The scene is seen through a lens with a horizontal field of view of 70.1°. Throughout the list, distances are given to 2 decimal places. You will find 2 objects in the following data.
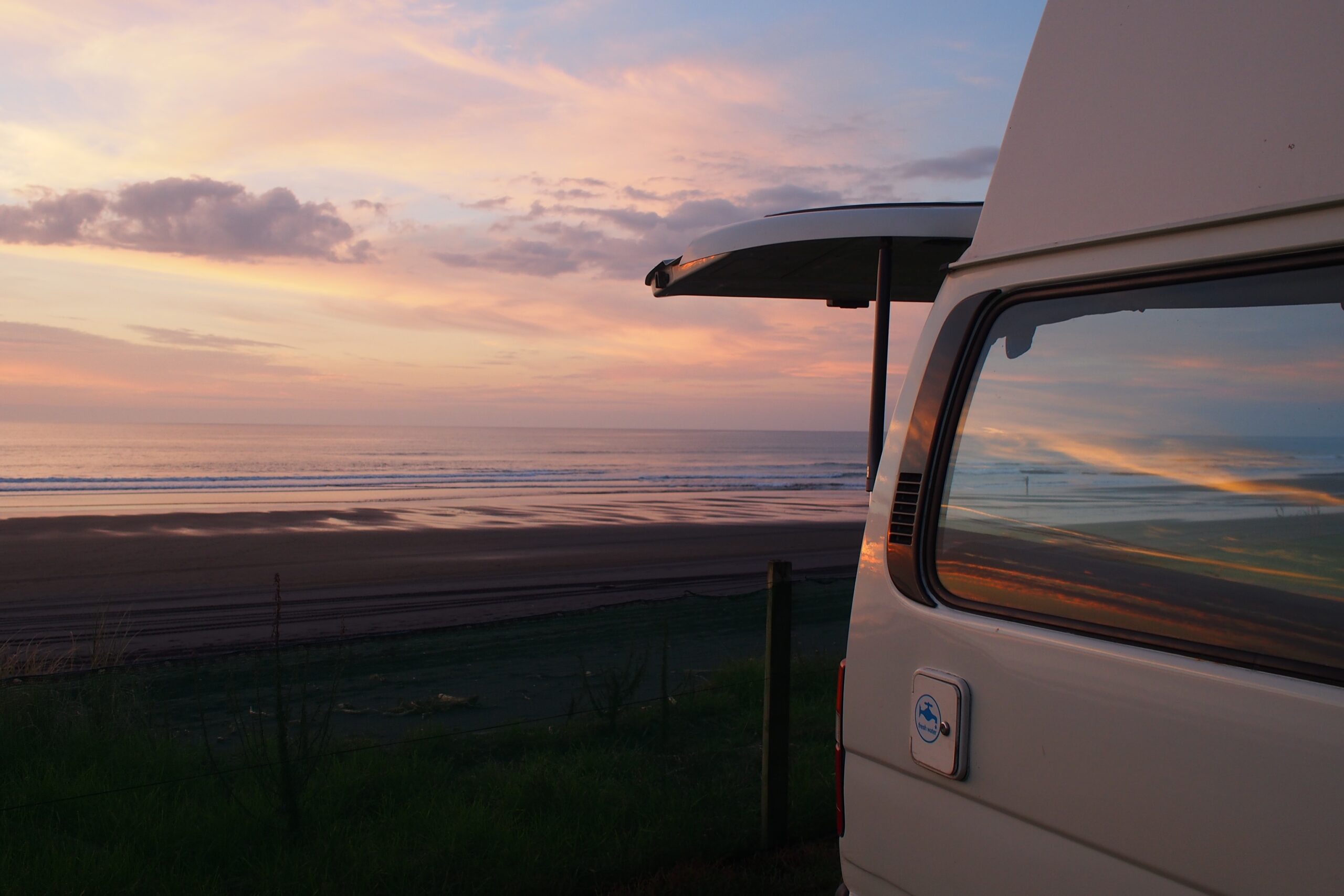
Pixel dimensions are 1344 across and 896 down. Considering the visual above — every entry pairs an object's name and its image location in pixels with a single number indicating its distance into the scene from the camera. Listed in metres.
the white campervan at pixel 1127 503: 1.47
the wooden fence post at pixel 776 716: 4.43
